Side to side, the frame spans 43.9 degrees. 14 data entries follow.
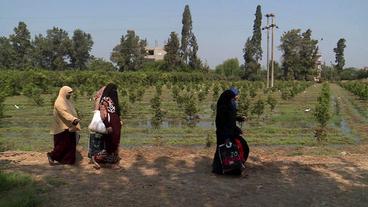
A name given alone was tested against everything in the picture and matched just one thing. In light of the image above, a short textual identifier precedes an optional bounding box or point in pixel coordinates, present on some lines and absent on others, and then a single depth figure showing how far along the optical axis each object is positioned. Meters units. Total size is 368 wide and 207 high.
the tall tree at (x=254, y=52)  64.00
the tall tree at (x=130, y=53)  58.34
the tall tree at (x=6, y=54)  55.38
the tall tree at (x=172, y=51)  60.25
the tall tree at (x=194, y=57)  63.31
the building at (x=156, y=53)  96.62
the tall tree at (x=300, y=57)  70.25
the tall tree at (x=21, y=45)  55.38
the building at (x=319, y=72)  74.76
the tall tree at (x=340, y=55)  89.81
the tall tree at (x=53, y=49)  56.72
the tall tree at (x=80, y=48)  60.41
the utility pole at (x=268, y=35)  37.69
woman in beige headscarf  6.77
